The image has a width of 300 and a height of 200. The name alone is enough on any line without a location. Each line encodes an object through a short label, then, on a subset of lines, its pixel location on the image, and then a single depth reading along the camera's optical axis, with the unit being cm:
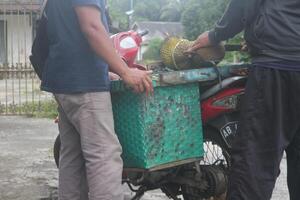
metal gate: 945
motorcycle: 332
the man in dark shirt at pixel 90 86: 292
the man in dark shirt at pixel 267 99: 286
